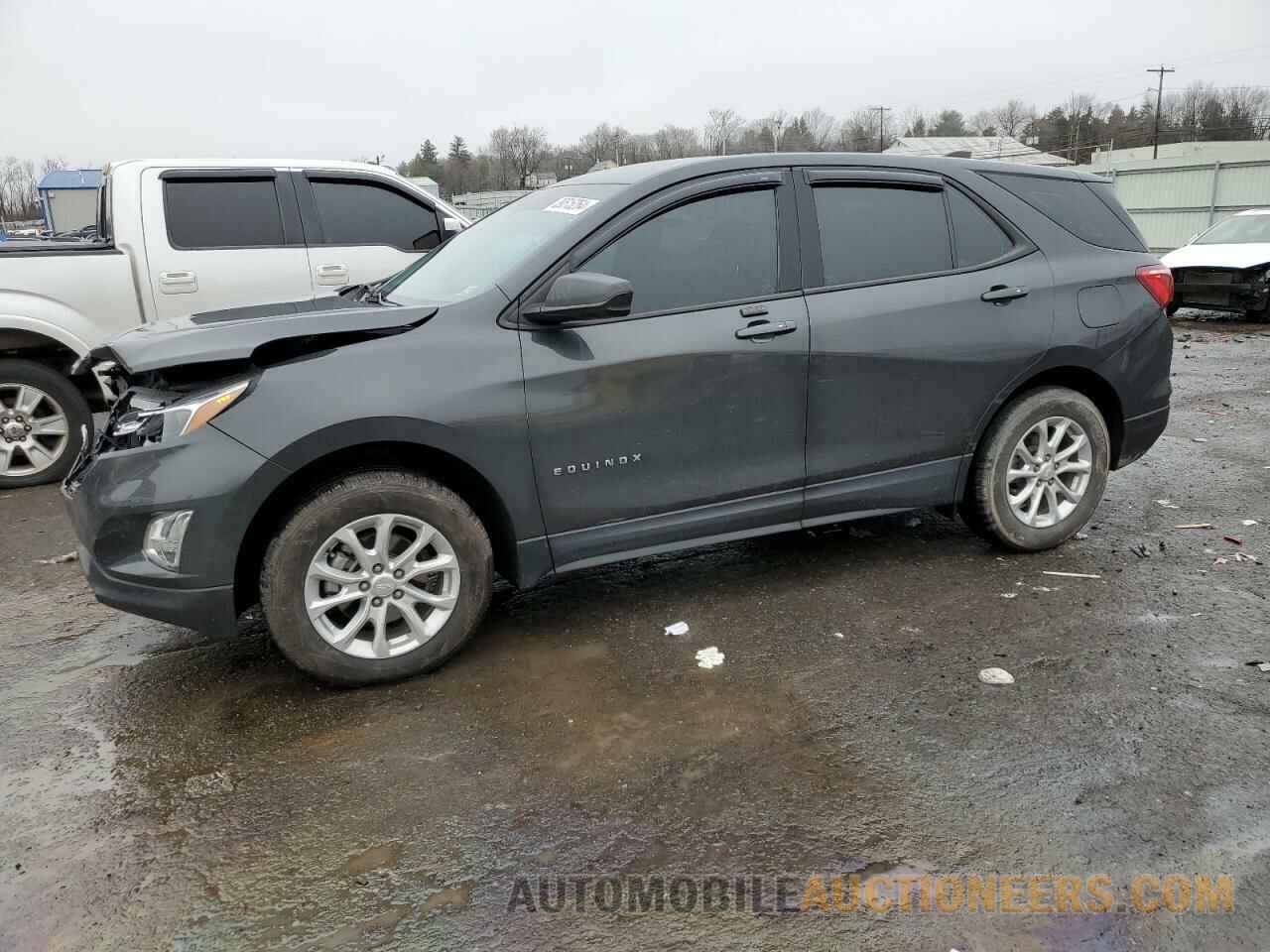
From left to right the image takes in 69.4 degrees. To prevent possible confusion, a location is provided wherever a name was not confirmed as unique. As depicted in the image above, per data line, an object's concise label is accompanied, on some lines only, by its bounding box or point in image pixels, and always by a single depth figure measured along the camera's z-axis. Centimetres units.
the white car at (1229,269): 1346
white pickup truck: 616
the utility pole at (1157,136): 6227
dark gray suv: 321
